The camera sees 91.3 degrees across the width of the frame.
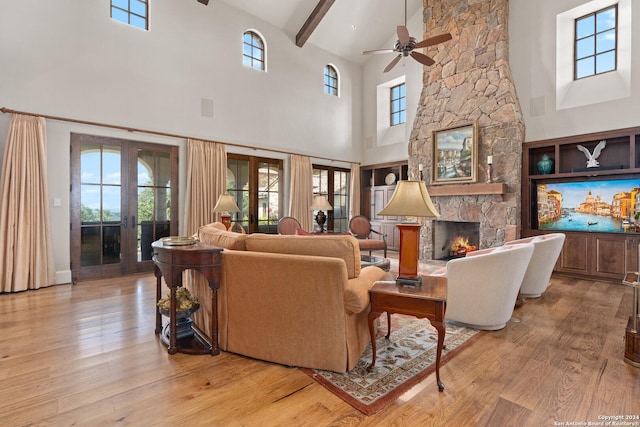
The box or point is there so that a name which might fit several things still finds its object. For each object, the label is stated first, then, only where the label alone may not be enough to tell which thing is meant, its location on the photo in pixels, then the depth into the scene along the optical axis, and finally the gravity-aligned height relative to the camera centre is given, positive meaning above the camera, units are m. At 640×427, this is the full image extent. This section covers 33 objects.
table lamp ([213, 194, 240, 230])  5.46 +0.05
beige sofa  2.17 -0.66
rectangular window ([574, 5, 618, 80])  5.29 +2.90
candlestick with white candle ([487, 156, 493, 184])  6.11 +0.71
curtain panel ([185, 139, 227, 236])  5.93 +0.55
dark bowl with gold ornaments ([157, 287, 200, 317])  2.71 -0.84
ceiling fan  4.61 +2.54
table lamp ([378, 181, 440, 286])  2.28 -0.03
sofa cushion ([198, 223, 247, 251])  2.58 -0.27
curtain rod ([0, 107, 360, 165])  4.37 +1.36
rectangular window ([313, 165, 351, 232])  8.40 +0.52
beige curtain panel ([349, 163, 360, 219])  8.91 +0.48
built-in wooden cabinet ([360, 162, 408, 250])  8.39 +0.50
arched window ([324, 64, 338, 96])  8.52 +3.57
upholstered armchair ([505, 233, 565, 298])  3.94 -0.72
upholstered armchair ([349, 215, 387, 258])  6.98 -0.41
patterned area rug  1.99 -1.19
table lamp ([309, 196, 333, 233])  6.04 +0.04
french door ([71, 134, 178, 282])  5.01 +0.11
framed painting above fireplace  6.36 +1.16
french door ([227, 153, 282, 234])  6.76 +0.43
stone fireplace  5.95 +2.07
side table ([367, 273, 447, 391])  2.05 -0.64
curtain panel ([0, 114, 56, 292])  4.34 +0.00
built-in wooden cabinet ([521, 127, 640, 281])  4.93 +0.53
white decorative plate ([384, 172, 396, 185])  8.65 +0.84
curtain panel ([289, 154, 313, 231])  7.51 +0.45
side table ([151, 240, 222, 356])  2.47 -0.49
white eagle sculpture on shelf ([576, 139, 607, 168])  5.25 +0.91
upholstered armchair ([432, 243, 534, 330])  2.91 -0.74
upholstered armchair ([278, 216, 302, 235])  6.07 -0.33
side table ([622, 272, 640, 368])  2.36 -0.96
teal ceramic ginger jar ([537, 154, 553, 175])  5.77 +0.82
